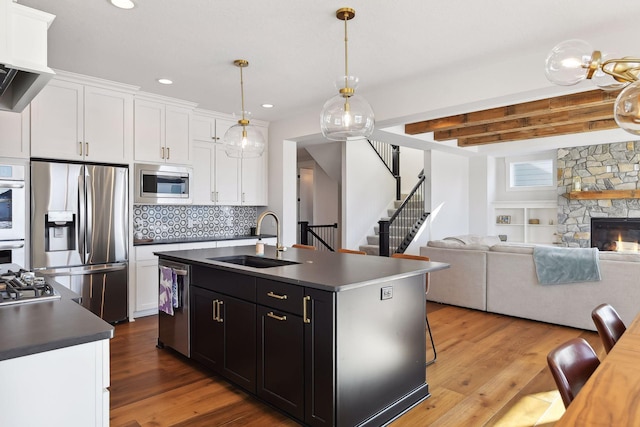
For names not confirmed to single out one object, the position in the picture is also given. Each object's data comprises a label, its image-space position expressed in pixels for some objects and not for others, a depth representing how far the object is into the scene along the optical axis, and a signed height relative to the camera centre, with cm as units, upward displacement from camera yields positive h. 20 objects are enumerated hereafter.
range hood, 161 +73
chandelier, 165 +64
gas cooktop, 167 -34
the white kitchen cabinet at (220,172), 542 +58
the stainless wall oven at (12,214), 361 +0
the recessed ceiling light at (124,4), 262 +139
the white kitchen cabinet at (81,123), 393 +95
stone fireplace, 717 +52
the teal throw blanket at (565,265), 410 -56
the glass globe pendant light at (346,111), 267 +68
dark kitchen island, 218 -76
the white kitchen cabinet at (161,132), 469 +99
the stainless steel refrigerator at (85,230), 388 -17
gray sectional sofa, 398 -83
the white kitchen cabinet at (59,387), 119 -55
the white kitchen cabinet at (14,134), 370 +75
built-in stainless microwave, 468 +36
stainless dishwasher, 330 -91
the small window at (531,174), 840 +81
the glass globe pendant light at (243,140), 351 +64
